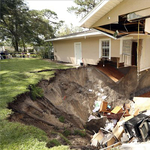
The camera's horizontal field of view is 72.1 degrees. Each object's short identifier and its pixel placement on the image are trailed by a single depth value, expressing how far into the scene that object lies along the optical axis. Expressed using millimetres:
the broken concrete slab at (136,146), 2205
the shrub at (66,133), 4404
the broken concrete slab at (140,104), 6455
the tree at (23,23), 16906
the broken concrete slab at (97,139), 5015
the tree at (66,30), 33516
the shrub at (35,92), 5080
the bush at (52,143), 2773
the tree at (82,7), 18500
